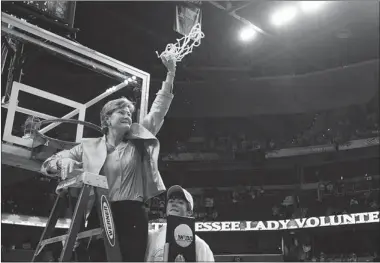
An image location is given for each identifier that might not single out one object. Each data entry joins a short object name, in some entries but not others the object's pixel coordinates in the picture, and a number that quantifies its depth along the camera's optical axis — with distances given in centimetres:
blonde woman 206
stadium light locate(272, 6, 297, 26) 778
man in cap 205
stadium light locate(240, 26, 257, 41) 864
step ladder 177
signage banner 1055
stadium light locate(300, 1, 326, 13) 786
